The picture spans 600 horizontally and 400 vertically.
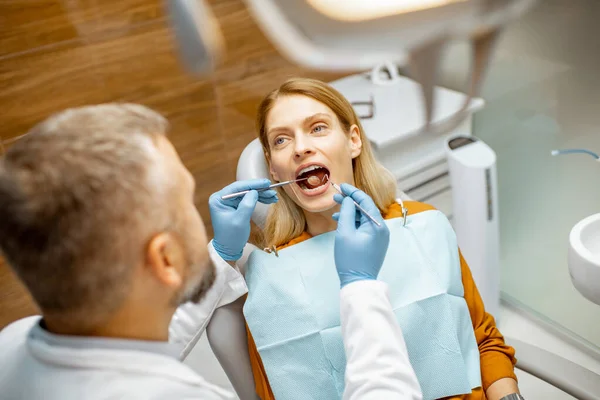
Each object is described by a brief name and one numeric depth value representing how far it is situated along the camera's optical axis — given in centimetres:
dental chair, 149
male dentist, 85
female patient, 155
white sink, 159
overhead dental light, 38
